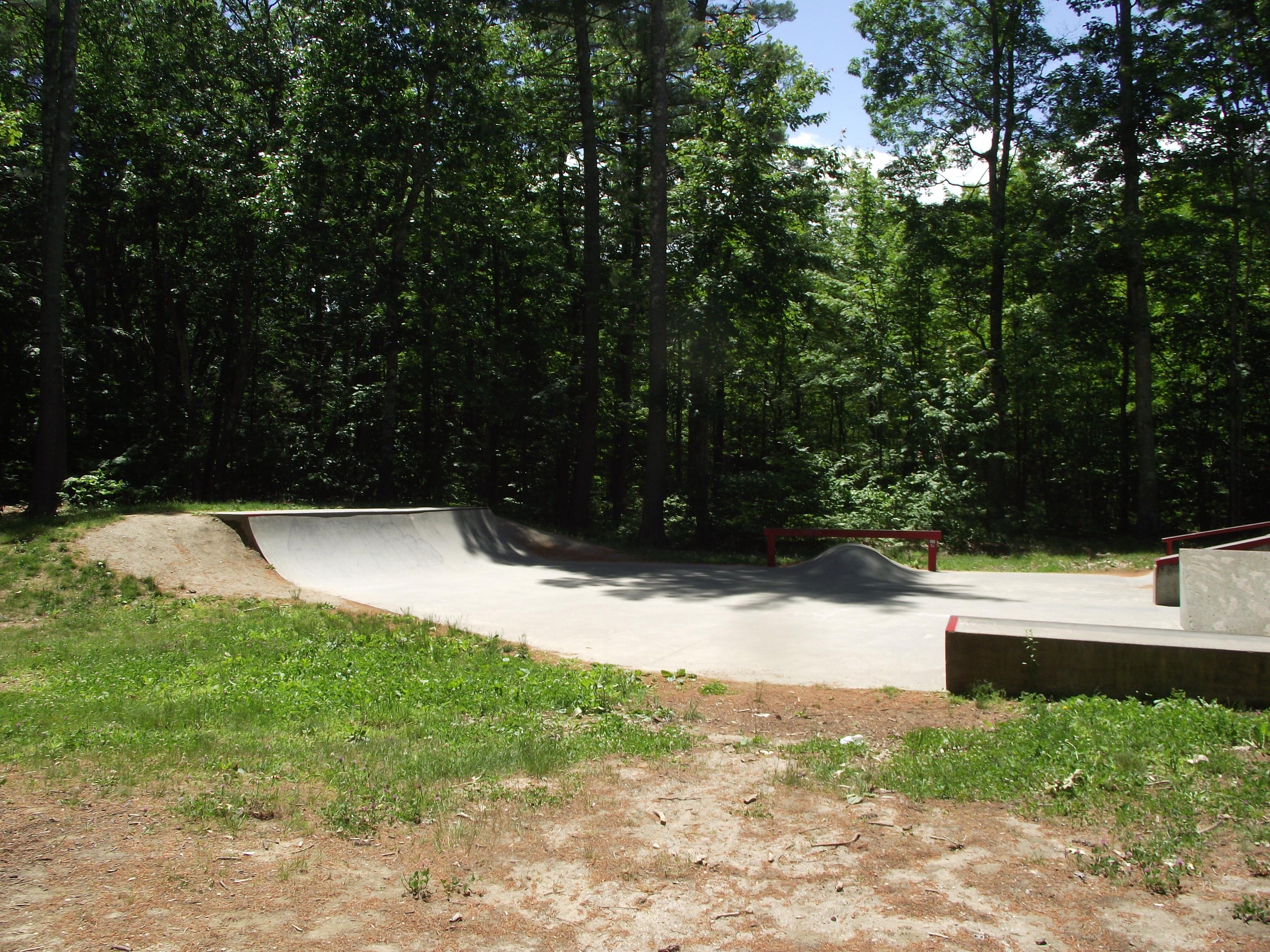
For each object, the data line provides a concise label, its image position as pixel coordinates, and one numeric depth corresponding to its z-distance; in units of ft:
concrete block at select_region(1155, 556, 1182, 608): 33.55
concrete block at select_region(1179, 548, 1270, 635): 24.44
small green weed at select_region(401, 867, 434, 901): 10.31
